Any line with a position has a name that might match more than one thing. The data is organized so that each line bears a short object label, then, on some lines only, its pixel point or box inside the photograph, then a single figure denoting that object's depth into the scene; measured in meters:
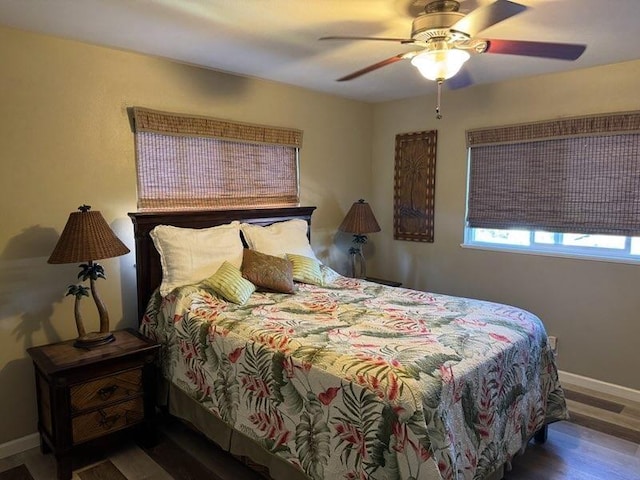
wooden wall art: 4.05
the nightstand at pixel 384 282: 3.97
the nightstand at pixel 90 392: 2.20
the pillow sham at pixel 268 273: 2.88
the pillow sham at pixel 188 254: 2.77
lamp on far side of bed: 3.98
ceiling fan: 1.83
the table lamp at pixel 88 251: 2.27
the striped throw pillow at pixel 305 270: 3.14
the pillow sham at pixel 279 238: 3.20
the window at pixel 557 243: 3.13
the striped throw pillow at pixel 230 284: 2.66
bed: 1.59
